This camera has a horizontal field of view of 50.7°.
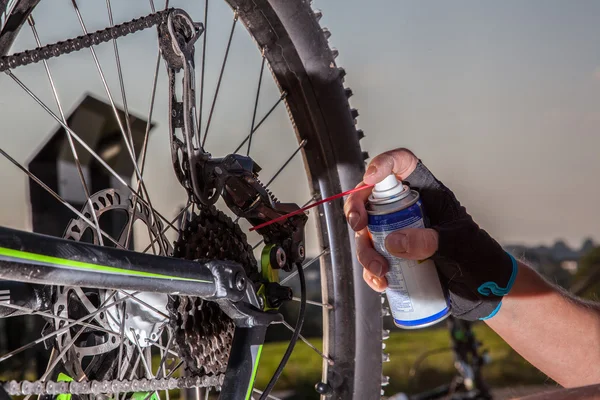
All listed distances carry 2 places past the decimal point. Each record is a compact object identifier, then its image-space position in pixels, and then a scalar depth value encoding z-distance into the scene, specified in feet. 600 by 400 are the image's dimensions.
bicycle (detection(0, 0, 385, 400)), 2.41
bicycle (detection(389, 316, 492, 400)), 7.52
